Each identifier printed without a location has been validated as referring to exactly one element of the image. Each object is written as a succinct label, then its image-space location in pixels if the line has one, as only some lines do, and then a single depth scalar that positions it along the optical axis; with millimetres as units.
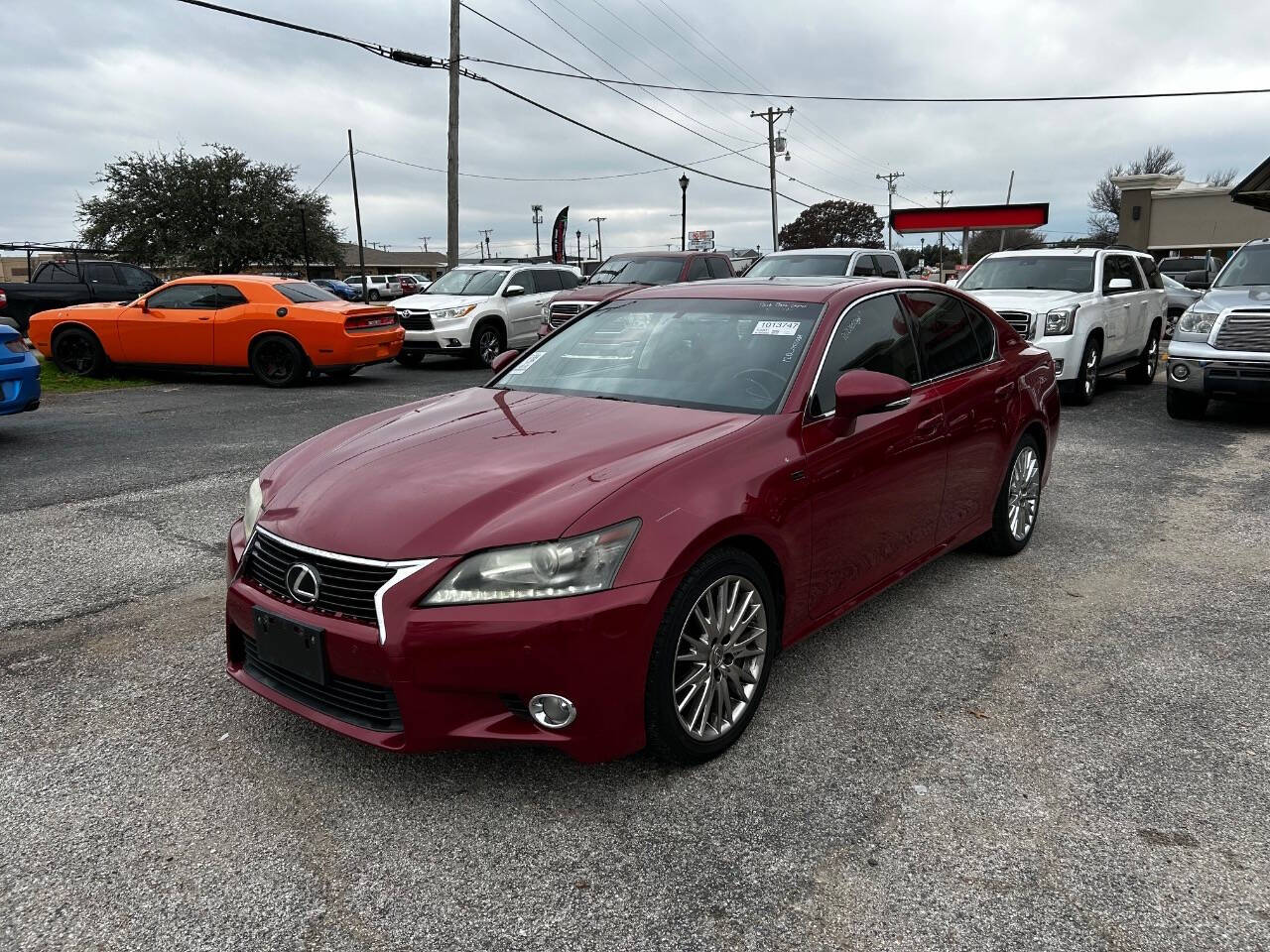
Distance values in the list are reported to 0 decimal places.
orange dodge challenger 12820
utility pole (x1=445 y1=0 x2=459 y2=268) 22266
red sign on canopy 28250
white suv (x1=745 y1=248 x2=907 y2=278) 13219
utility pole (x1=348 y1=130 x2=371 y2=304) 47294
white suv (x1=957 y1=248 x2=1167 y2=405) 10352
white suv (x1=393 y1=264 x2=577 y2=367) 15086
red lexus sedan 2607
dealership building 45203
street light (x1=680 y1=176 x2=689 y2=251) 47919
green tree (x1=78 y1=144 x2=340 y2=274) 41812
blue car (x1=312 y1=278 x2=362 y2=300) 41388
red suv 14523
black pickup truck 19188
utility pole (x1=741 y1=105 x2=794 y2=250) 46531
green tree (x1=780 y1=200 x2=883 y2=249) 83250
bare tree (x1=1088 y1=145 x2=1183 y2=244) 72812
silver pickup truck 8531
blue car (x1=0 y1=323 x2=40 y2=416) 7707
